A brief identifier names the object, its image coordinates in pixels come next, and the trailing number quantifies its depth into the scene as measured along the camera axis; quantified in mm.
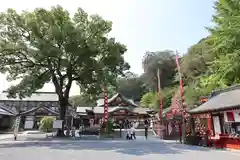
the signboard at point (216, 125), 11526
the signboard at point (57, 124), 16891
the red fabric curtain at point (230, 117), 10325
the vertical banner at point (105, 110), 18638
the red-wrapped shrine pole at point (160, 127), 17373
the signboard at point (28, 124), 28836
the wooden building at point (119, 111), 26179
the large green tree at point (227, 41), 13815
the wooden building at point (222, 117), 10168
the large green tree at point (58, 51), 15542
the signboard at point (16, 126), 16189
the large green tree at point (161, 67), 39585
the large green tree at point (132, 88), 51540
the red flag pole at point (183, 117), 13638
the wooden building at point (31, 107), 28611
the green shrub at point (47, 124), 23502
